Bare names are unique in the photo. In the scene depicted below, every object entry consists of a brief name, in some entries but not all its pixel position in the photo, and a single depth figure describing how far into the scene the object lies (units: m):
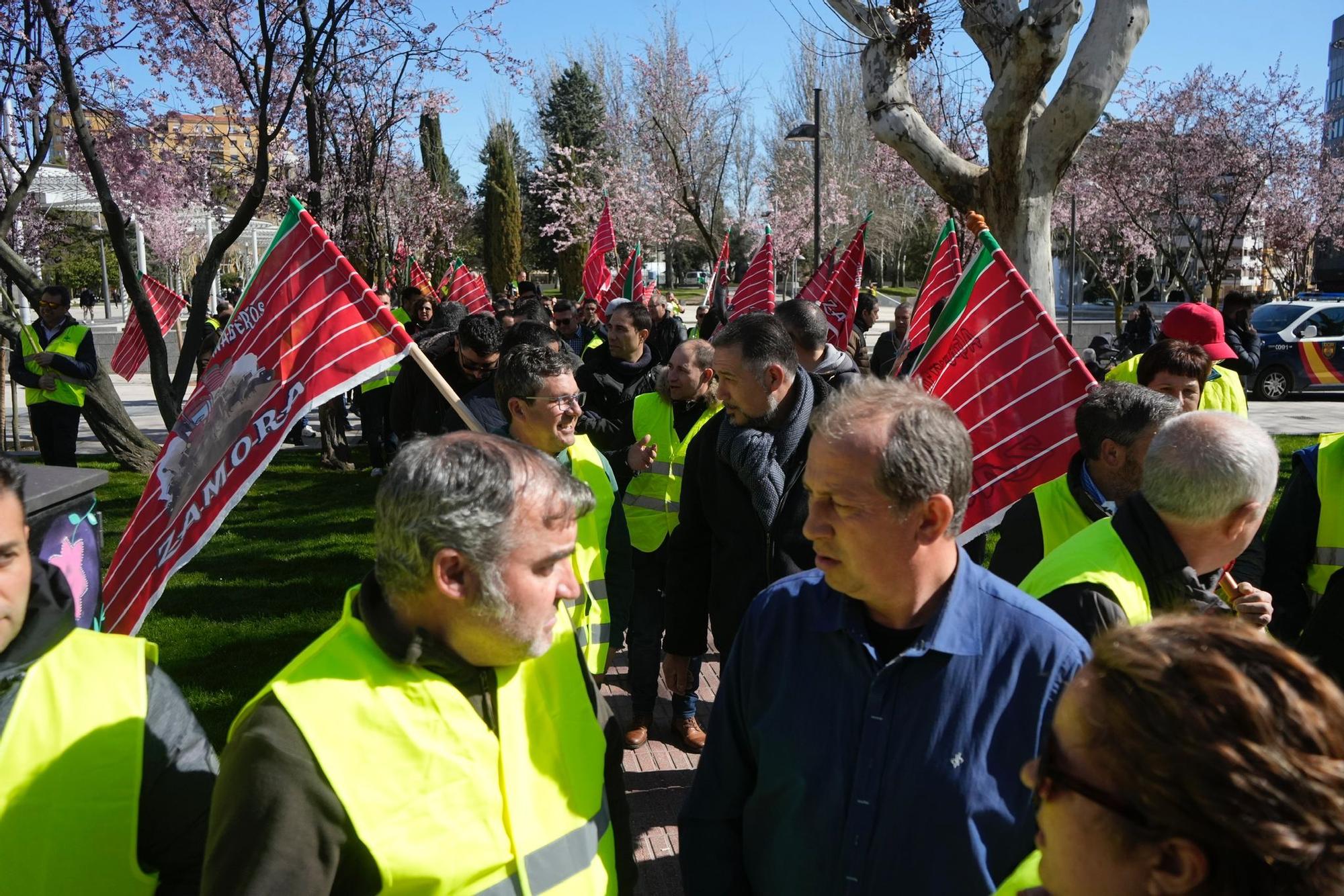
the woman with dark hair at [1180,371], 4.41
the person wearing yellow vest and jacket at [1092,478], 3.15
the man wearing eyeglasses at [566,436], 3.65
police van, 17.67
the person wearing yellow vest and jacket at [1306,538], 3.43
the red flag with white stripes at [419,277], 17.53
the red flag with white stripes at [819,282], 10.71
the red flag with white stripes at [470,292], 14.16
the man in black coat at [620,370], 6.41
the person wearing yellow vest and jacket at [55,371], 9.14
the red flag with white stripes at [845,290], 9.64
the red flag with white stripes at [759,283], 9.95
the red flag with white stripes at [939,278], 6.64
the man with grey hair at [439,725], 1.64
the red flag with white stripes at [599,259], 15.33
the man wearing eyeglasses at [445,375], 5.82
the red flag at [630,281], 13.52
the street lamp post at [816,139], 15.93
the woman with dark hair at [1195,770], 1.08
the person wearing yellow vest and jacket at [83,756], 1.76
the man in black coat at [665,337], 8.37
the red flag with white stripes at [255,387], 3.41
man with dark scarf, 3.43
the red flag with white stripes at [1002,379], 3.95
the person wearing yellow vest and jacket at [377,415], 11.29
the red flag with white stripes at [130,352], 12.49
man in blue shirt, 1.85
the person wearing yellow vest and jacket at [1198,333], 5.48
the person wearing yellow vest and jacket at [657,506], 4.92
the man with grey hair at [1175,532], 2.28
